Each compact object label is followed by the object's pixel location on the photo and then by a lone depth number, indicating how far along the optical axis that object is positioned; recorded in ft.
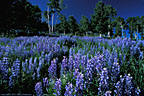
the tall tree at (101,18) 115.14
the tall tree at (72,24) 194.49
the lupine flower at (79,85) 5.67
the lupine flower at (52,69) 8.18
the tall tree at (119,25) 205.46
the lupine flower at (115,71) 6.95
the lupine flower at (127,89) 5.64
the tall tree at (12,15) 58.90
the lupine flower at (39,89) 6.68
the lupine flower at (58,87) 6.23
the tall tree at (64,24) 190.80
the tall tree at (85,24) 168.35
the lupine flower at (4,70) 7.95
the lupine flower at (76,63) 8.29
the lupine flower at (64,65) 8.64
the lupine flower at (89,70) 6.79
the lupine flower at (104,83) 5.74
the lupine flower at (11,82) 7.47
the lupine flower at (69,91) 5.69
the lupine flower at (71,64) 8.62
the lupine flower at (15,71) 7.73
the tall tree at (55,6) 129.76
